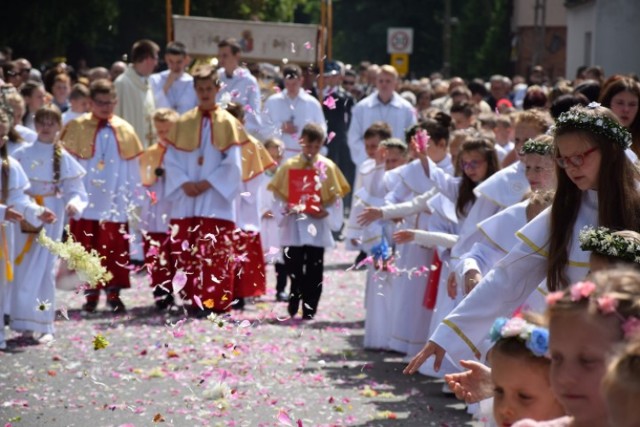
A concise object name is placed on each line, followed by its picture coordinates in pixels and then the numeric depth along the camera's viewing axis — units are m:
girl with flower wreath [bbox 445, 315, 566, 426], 4.24
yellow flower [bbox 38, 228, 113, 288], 9.56
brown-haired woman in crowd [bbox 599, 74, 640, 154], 7.89
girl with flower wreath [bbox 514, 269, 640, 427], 3.59
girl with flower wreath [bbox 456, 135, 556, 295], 6.94
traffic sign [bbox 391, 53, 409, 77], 38.38
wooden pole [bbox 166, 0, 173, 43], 18.59
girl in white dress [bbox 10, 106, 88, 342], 11.86
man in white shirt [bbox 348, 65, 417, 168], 18.17
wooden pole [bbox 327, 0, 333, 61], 15.74
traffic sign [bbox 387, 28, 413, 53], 36.97
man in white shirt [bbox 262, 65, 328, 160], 17.81
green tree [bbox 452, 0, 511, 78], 62.41
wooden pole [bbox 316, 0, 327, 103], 15.96
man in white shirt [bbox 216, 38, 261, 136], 15.83
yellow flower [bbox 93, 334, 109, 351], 7.11
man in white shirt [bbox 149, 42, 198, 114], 16.20
